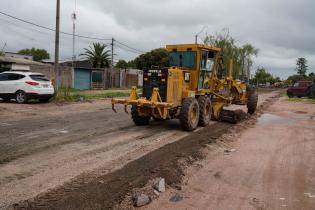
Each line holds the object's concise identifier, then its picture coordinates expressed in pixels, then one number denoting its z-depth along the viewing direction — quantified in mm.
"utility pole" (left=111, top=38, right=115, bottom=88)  39594
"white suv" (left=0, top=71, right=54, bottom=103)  18766
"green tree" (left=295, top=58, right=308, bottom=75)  127869
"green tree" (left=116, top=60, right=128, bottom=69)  84288
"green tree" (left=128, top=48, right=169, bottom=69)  55038
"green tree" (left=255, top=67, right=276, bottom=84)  85000
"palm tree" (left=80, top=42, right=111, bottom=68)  56916
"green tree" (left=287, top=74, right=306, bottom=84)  95612
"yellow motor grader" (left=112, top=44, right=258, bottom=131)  11438
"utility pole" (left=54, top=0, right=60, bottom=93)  21812
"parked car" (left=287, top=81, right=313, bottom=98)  33438
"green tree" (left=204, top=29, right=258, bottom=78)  51109
